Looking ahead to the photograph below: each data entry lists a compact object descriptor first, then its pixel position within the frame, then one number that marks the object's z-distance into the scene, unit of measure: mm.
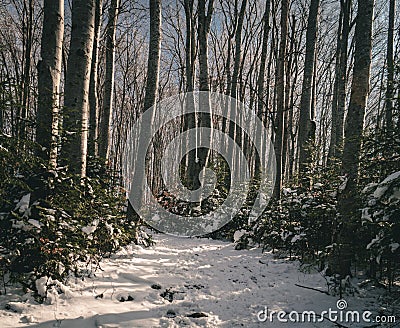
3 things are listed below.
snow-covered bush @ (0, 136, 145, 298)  3090
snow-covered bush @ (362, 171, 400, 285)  2799
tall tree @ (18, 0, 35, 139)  10007
